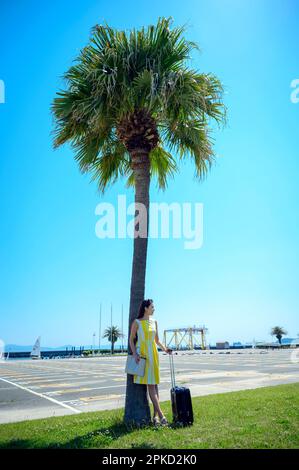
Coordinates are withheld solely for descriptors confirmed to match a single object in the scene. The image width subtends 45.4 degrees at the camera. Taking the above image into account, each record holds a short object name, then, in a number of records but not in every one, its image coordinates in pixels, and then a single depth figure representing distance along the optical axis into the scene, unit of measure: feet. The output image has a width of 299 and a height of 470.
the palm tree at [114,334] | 288.92
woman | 18.97
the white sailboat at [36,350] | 179.14
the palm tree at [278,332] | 288.51
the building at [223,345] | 258.00
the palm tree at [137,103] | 21.50
